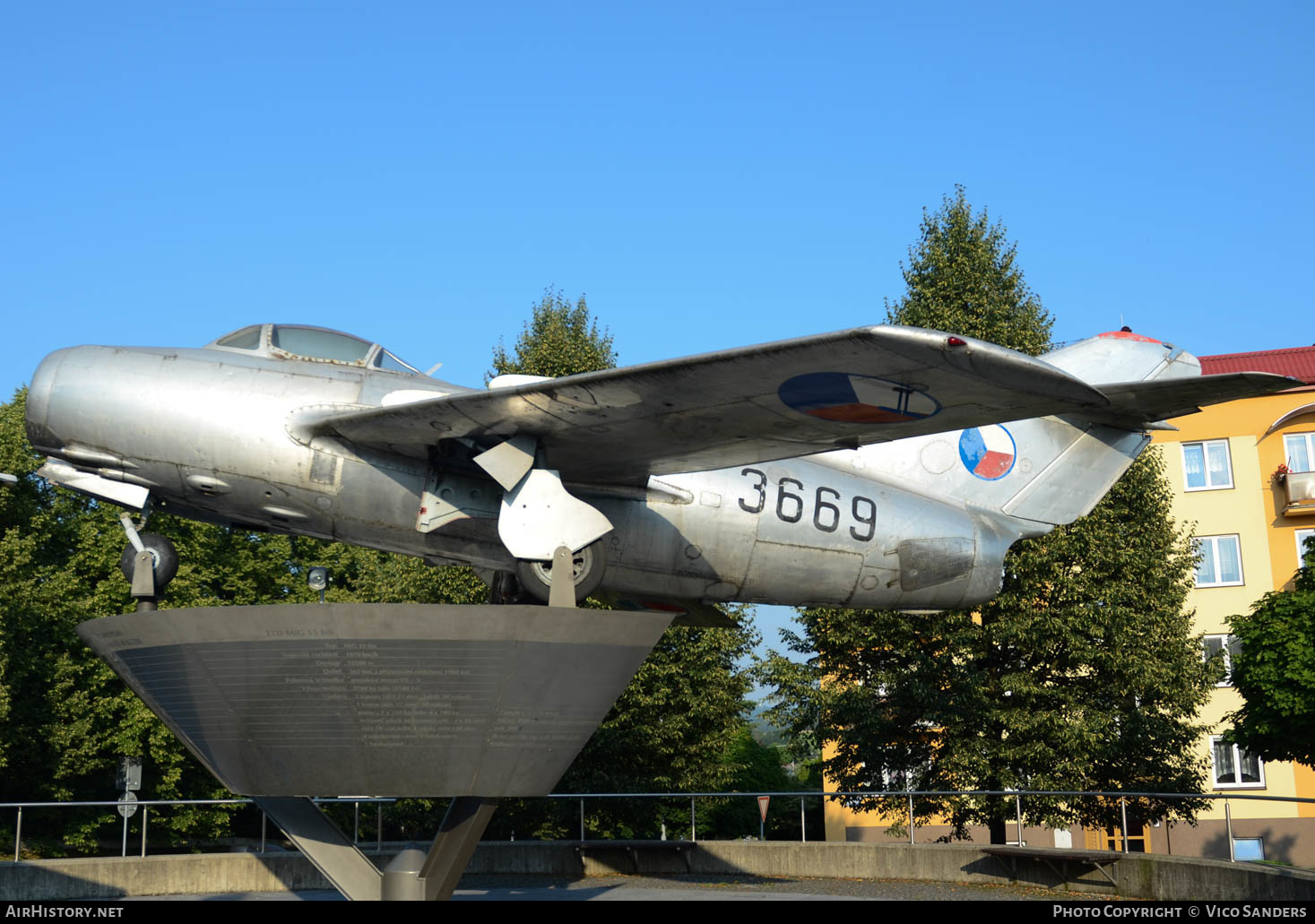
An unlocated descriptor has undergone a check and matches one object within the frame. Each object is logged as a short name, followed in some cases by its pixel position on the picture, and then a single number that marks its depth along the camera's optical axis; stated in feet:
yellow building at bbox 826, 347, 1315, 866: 136.26
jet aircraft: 34.86
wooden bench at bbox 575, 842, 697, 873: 70.08
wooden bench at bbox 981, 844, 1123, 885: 58.59
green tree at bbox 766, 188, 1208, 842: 79.10
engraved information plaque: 33.25
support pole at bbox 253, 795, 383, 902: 40.06
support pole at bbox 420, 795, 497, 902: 39.37
